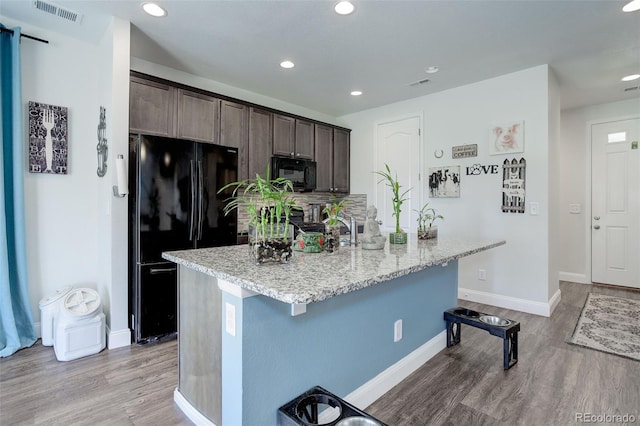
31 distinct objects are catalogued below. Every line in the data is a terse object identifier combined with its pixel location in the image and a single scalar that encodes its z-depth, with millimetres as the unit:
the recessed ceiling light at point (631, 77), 3597
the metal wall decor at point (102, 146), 2759
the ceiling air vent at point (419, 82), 3789
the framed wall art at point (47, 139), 2762
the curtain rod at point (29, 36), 2536
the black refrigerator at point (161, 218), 2656
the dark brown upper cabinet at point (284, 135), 4219
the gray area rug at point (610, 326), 2654
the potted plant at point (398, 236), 2391
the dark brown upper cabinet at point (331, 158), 4855
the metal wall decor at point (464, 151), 3893
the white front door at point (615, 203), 4457
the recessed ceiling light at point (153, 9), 2348
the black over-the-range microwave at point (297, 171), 4180
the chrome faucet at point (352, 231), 2314
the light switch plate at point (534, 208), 3469
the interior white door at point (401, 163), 4504
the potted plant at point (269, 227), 1495
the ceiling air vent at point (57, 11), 2410
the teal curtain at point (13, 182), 2547
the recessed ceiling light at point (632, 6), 2293
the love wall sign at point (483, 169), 3744
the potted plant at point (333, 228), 1998
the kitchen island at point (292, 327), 1321
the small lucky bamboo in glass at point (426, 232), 2635
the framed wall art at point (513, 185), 3553
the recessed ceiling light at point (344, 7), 2293
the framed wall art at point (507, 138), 3551
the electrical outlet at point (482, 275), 3880
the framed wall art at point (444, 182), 4059
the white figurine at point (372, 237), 2096
